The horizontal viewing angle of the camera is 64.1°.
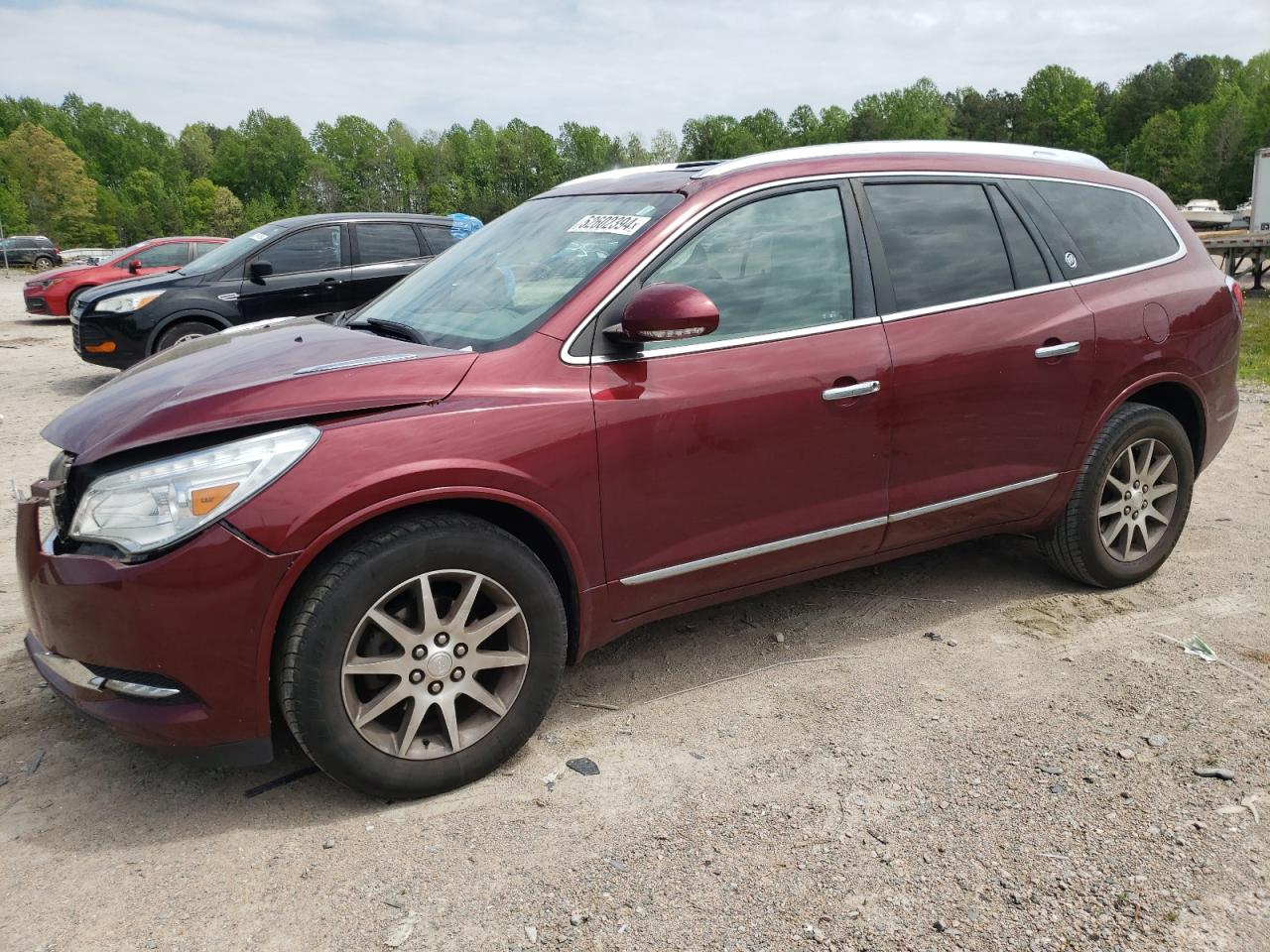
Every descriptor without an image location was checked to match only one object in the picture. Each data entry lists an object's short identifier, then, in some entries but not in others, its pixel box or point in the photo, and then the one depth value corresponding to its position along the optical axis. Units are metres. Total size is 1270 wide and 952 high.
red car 17.14
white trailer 24.58
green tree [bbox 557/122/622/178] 132.00
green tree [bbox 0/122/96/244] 79.62
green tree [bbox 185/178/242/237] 101.50
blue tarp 11.31
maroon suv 2.73
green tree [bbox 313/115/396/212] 121.94
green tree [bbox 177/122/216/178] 126.31
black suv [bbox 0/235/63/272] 41.00
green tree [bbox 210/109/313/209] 124.50
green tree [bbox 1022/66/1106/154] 107.62
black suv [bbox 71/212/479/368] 10.36
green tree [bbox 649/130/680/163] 136.20
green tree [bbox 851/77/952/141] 112.50
